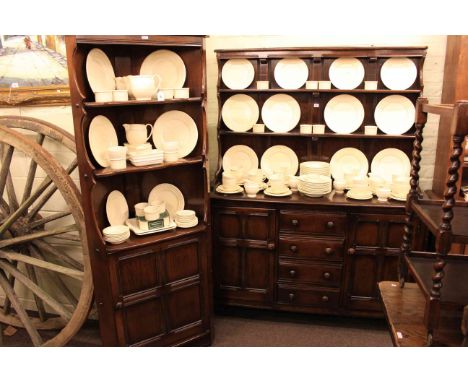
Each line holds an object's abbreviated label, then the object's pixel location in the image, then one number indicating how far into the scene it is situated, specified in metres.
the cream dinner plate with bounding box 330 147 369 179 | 3.08
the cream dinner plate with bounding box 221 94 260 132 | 3.15
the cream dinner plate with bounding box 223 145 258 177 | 3.24
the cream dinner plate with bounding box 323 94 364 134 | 3.01
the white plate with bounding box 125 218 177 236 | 2.36
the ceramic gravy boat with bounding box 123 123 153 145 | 2.32
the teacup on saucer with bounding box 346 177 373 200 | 2.75
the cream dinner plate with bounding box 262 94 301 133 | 3.11
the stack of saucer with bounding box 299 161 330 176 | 3.01
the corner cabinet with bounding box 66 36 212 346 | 2.14
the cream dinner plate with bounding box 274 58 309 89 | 3.01
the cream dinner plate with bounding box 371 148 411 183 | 3.01
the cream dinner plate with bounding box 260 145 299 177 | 3.19
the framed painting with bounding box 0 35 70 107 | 2.60
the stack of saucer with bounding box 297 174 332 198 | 2.79
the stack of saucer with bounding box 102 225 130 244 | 2.24
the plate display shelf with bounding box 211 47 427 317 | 2.73
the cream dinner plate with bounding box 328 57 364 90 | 2.93
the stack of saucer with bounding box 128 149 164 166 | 2.26
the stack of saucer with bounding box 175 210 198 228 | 2.48
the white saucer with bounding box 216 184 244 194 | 2.90
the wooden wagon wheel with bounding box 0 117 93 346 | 2.27
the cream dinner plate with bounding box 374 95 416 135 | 2.92
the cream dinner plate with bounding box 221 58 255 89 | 3.07
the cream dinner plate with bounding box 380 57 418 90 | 2.85
